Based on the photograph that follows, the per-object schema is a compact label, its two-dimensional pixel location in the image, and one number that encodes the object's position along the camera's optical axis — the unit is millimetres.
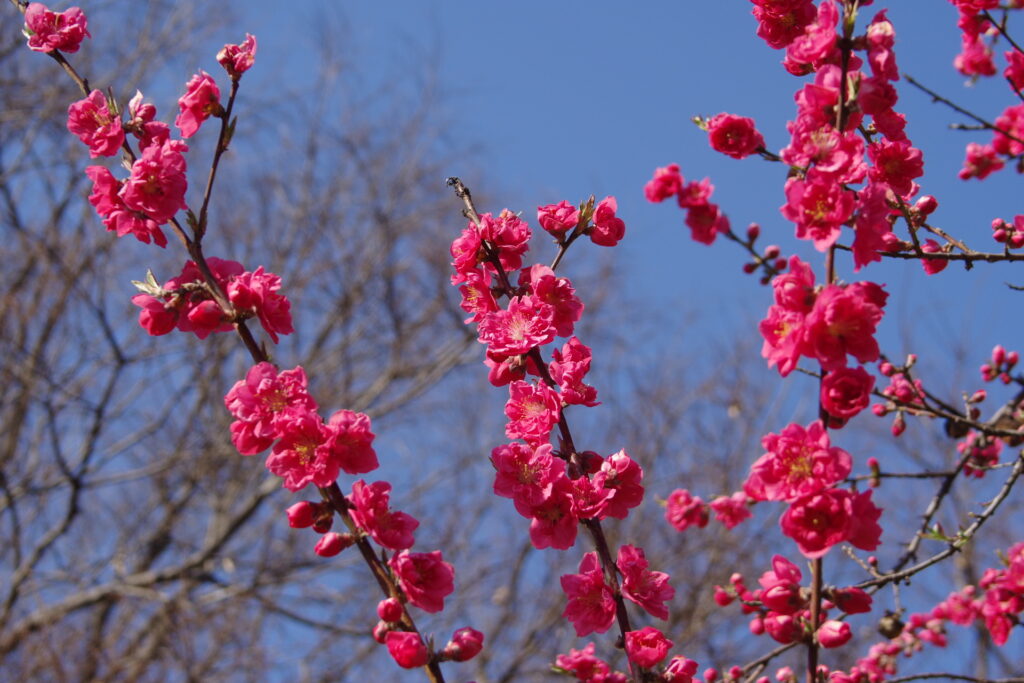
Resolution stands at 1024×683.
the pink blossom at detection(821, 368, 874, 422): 1751
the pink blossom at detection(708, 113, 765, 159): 1990
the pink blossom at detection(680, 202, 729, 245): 2297
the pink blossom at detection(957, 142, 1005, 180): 2251
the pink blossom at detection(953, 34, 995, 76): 2312
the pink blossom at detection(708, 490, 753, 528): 2503
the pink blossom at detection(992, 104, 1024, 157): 2277
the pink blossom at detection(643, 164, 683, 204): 2316
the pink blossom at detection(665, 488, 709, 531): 2600
